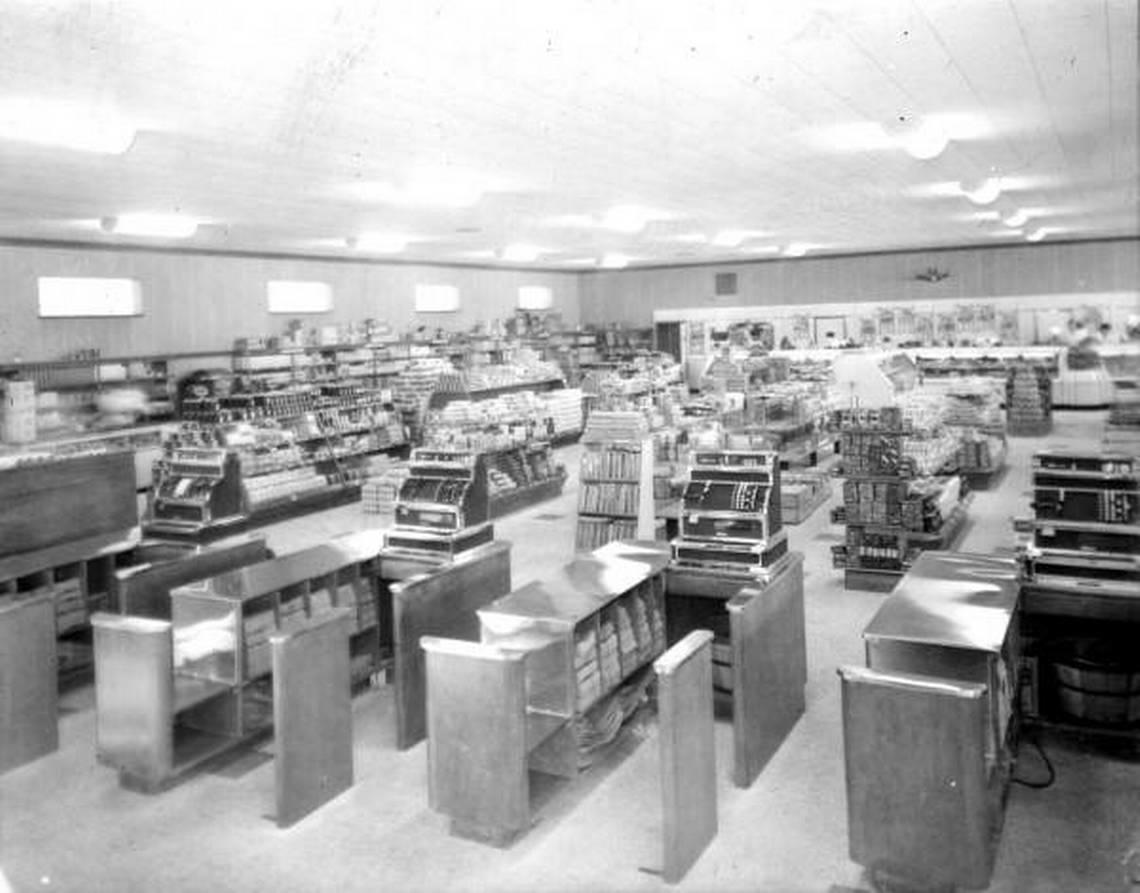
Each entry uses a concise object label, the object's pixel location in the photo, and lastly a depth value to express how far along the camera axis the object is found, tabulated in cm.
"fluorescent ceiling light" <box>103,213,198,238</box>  1120
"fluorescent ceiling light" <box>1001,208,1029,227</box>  1463
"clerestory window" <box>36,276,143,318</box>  1314
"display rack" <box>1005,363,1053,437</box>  1761
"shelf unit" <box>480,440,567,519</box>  1248
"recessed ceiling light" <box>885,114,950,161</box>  743
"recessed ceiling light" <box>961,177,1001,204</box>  1097
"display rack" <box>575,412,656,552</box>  946
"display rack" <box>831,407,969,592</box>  862
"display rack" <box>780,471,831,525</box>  1139
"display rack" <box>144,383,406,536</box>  845
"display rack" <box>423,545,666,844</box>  432
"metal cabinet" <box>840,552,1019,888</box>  373
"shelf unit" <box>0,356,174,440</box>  1237
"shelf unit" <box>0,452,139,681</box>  646
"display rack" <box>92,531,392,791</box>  496
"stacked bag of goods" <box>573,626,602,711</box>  490
